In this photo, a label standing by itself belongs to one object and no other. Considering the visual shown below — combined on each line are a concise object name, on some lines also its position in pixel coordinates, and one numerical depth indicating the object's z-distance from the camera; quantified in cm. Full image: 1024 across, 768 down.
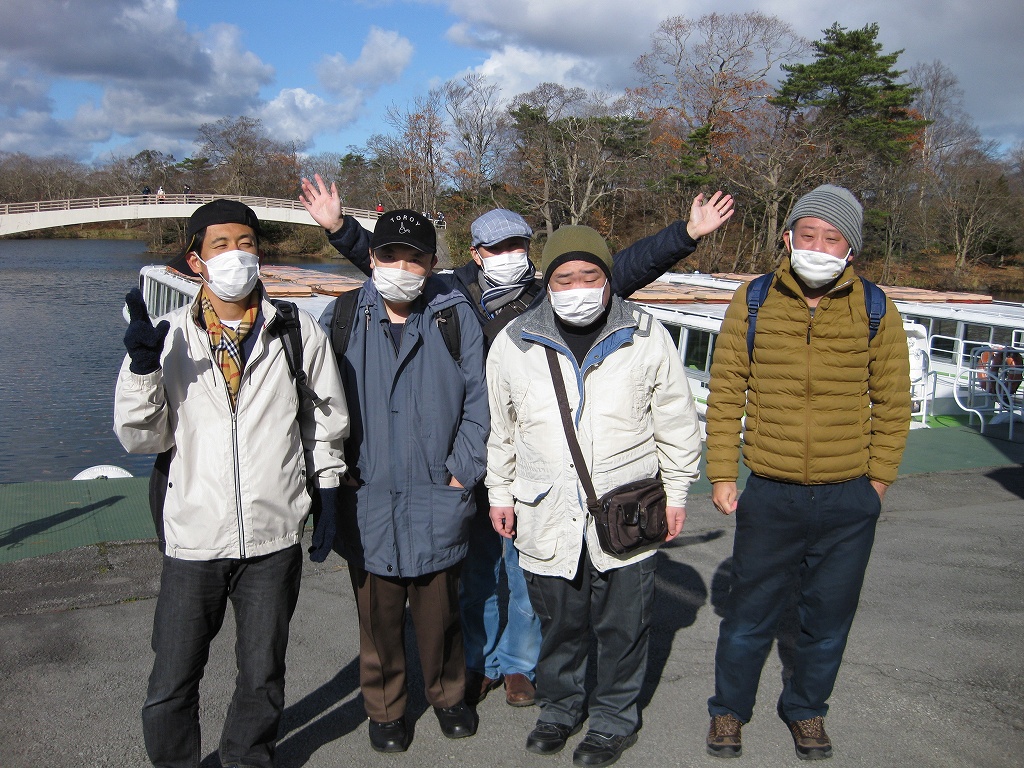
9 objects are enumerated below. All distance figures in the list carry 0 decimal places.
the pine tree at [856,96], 3941
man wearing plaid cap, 359
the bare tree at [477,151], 4453
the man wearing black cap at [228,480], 276
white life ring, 882
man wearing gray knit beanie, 300
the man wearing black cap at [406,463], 320
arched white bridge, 4406
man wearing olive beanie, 308
